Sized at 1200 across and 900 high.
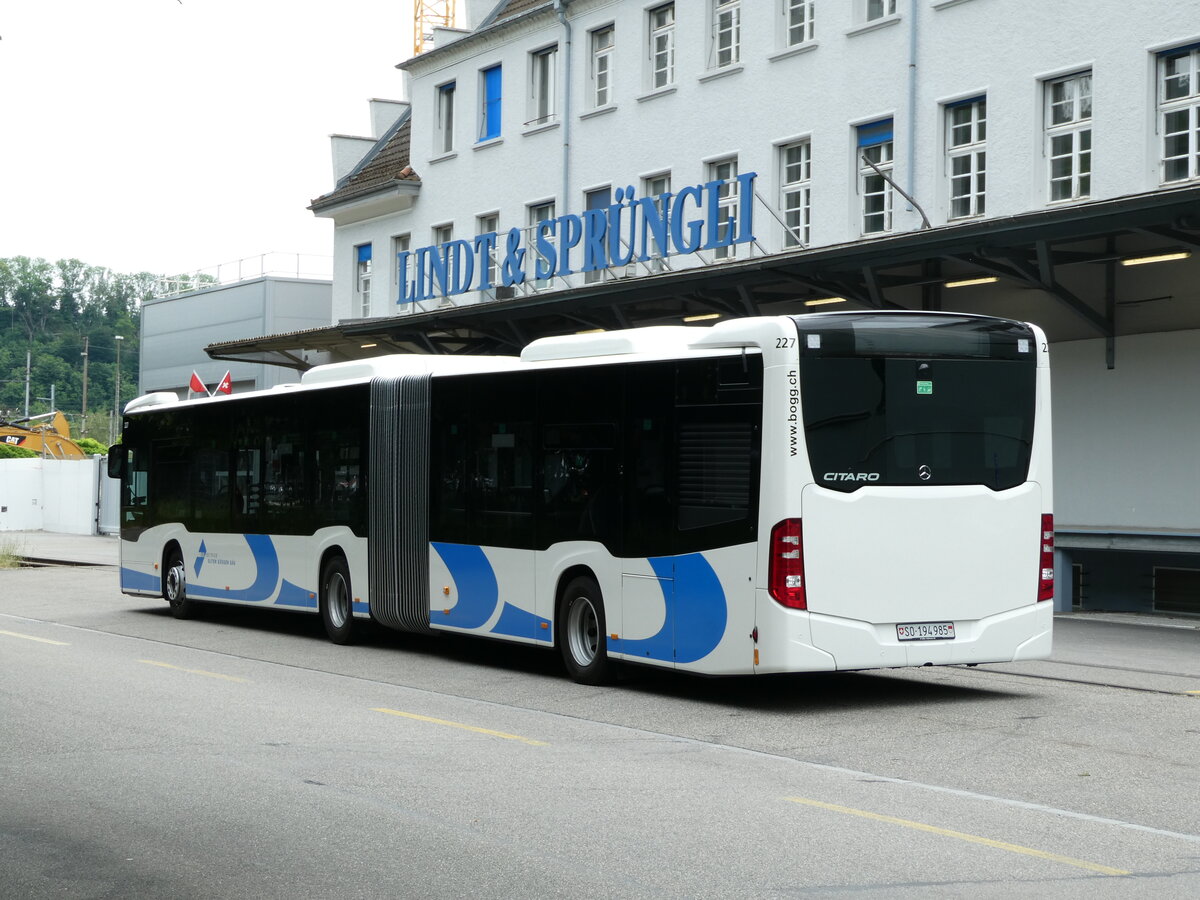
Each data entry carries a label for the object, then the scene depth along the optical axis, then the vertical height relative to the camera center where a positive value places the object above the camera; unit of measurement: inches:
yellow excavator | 2421.3 +86.0
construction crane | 1900.8 +567.8
